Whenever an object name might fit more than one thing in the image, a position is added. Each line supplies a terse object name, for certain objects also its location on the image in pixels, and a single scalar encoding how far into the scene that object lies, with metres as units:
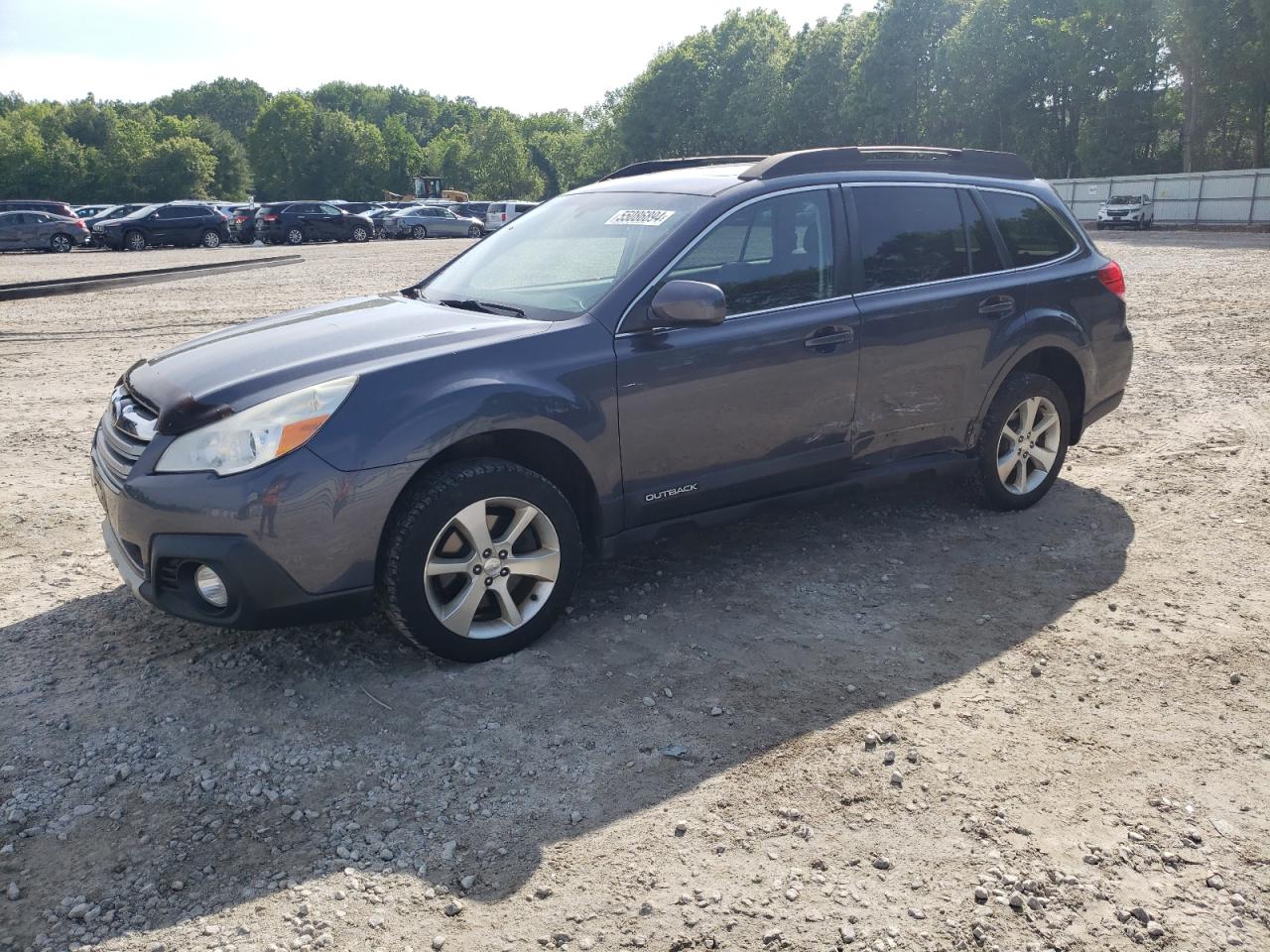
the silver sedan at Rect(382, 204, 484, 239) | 46.38
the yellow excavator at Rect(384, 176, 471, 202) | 85.94
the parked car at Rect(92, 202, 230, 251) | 36.47
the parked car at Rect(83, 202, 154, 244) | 38.56
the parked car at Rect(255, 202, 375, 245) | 41.53
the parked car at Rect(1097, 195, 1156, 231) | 41.03
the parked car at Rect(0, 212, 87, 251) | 34.50
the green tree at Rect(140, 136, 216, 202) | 83.88
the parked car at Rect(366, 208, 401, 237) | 46.31
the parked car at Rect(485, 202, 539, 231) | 48.38
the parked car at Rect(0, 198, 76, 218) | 36.19
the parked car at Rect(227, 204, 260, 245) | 42.38
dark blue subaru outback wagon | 3.63
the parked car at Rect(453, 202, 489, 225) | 52.72
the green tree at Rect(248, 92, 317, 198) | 108.12
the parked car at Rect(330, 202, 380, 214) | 50.81
